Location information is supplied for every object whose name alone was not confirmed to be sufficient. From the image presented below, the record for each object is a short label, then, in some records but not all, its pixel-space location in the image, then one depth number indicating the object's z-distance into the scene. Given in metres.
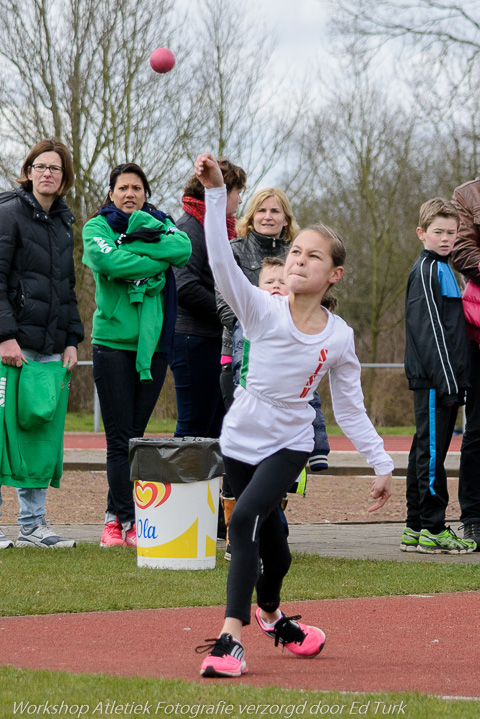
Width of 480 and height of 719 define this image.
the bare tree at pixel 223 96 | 54.37
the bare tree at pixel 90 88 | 52.59
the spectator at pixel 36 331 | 13.66
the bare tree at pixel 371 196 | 62.16
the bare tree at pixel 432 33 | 50.59
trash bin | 12.05
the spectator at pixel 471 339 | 14.63
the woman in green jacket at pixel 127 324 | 13.73
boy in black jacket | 13.95
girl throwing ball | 7.93
